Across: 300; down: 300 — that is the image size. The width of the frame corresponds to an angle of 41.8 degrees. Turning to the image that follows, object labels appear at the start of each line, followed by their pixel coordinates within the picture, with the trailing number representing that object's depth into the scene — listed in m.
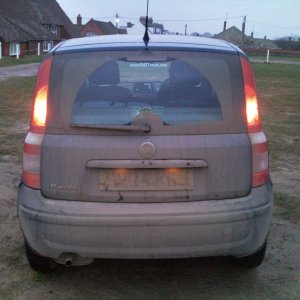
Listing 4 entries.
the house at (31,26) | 39.24
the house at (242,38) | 65.96
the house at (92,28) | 71.20
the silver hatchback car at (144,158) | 2.35
